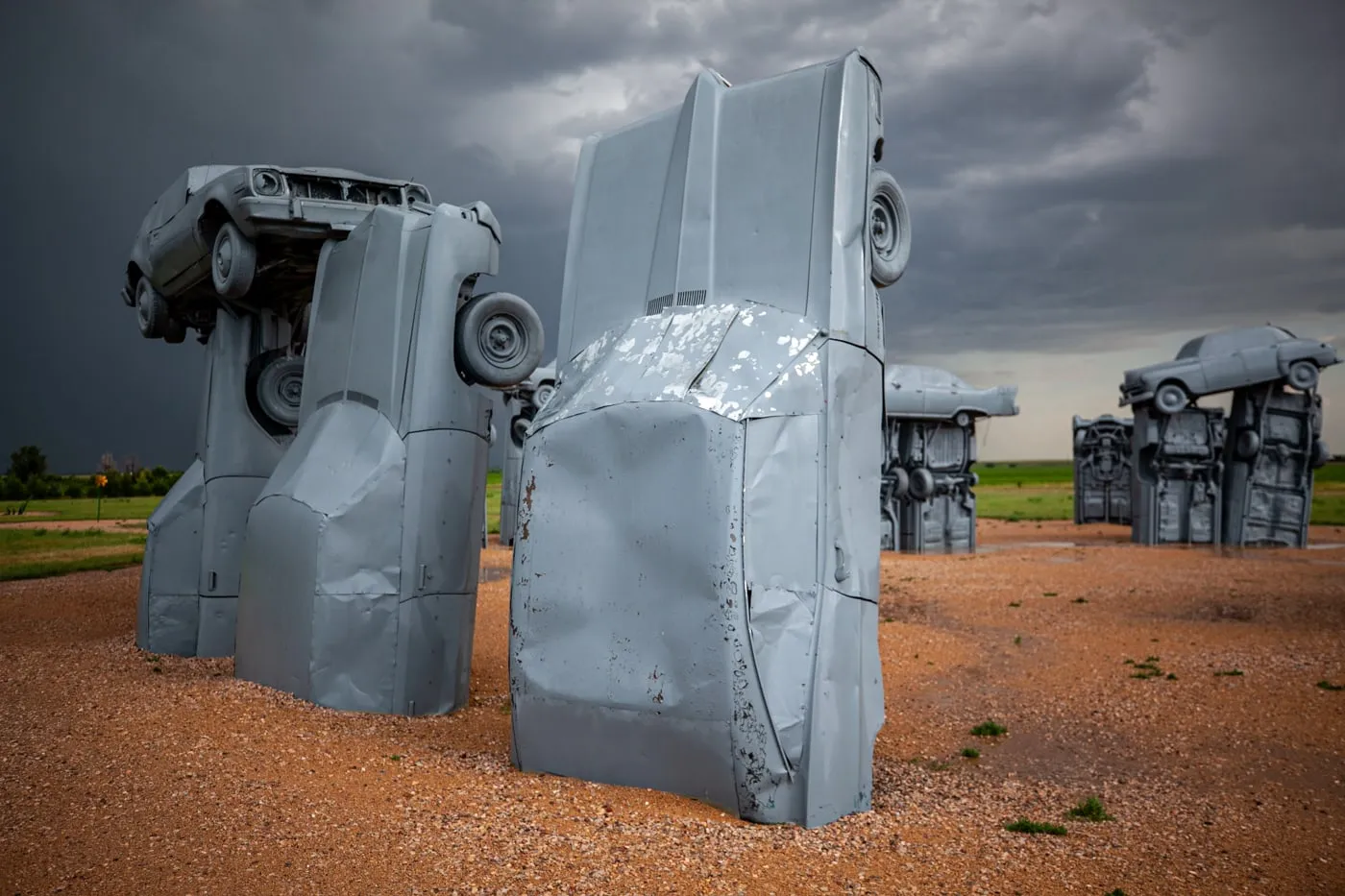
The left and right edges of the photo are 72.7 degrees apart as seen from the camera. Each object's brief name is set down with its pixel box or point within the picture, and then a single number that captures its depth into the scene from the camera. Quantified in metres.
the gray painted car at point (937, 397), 22.66
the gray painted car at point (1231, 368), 21.58
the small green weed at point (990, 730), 7.82
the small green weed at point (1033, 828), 5.03
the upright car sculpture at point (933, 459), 22.97
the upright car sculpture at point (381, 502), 7.44
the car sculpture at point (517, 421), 22.78
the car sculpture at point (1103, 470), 29.70
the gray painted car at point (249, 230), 8.58
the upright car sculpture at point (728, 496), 4.98
